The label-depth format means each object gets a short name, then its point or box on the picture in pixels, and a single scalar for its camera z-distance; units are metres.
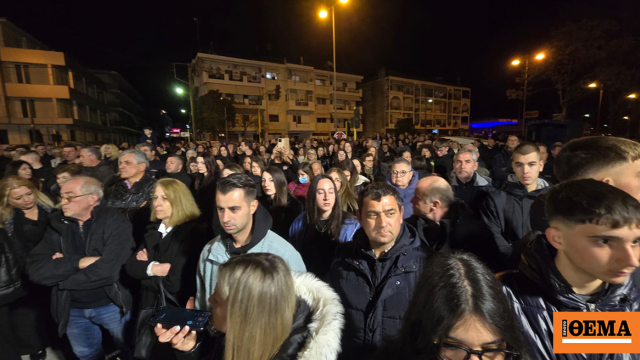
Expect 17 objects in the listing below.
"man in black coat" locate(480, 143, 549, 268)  2.70
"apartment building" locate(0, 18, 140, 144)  28.30
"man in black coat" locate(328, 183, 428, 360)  1.87
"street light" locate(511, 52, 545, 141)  15.12
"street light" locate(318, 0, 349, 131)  13.67
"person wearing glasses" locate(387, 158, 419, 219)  4.61
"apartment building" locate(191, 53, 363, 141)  37.62
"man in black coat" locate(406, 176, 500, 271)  2.53
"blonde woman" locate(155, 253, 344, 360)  1.43
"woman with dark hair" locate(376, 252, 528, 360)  1.13
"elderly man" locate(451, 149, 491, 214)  3.99
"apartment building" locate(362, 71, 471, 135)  51.53
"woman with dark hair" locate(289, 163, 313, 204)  5.50
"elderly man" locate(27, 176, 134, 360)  2.80
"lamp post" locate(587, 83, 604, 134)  20.48
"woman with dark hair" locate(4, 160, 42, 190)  5.12
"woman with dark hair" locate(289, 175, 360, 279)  3.25
